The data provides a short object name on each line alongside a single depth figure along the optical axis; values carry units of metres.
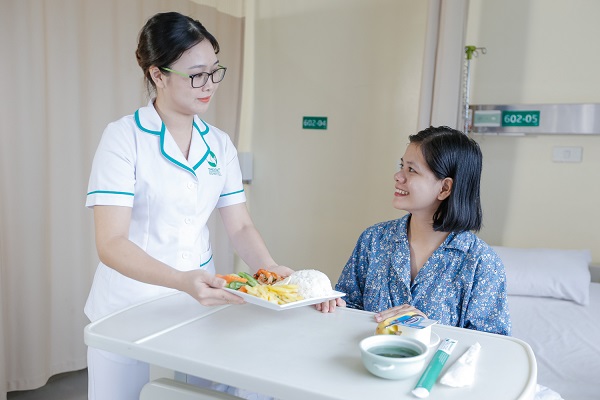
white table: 0.93
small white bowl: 0.93
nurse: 1.43
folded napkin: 0.94
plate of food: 1.16
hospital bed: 2.10
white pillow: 2.49
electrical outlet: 2.91
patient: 1.53
